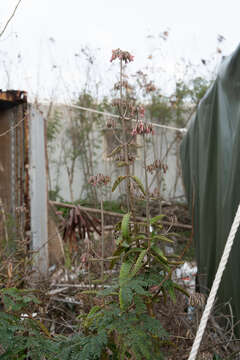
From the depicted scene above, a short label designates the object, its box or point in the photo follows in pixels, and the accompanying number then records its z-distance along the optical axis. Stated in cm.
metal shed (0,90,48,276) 343
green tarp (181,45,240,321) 219
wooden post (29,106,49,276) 353
